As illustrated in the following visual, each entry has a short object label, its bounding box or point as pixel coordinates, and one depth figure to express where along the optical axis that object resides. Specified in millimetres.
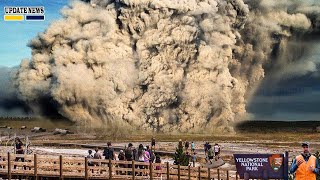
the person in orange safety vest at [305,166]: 14023
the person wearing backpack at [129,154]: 30375
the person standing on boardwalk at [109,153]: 30219
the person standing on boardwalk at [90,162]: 28375
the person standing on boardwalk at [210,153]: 40303
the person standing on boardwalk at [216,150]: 42203
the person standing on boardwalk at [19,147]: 32031
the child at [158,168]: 27478
